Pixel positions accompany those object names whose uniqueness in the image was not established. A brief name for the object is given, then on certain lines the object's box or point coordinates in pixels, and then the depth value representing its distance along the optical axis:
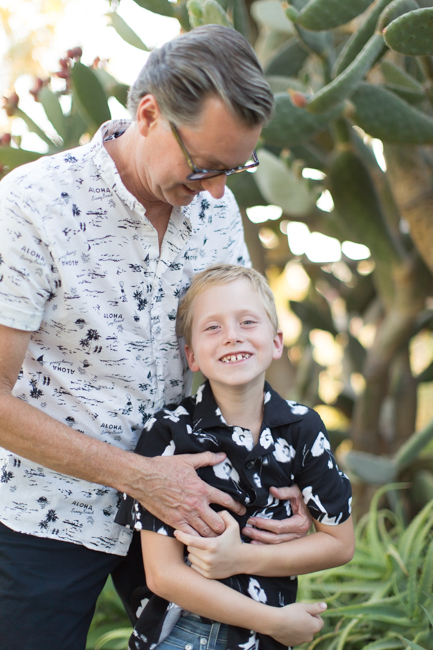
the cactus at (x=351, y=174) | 1.91
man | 1.29
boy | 1.36
